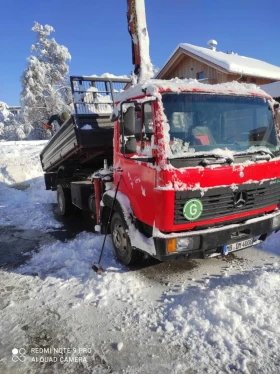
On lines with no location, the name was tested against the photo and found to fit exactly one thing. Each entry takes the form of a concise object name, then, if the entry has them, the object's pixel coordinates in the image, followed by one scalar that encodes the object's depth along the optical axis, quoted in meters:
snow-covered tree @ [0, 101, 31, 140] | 34.03
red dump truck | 3.01
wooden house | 14.38
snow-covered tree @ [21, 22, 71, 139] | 28.22
